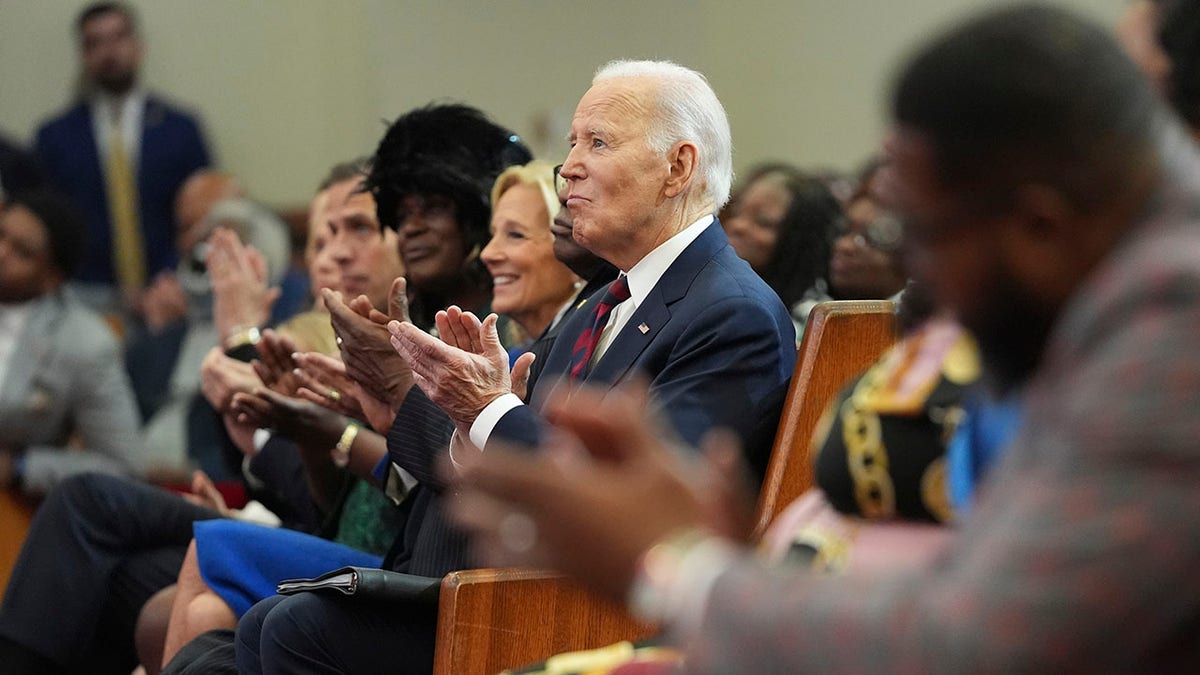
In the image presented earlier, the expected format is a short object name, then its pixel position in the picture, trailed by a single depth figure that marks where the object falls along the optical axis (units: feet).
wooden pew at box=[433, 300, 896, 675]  13.15
